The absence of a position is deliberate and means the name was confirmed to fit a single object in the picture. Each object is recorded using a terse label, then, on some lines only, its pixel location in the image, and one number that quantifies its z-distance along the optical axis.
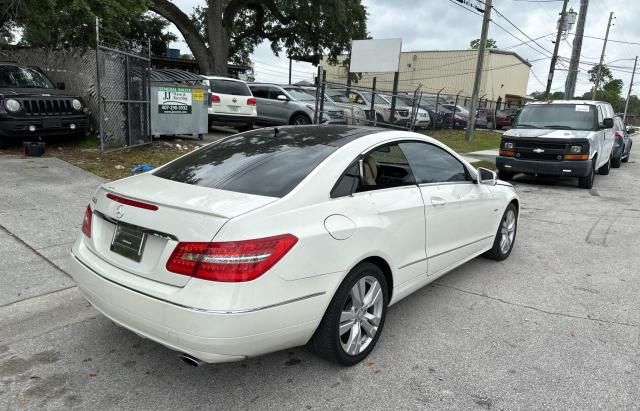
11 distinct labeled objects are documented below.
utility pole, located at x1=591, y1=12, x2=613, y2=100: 44.28
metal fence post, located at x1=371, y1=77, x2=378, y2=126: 16.73
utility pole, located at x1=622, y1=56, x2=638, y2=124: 58.30
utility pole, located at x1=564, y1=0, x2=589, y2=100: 23.27
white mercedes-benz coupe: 2.48
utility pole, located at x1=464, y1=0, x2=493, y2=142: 18.70
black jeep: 9.02
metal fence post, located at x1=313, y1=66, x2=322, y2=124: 11.48
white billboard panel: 19.55
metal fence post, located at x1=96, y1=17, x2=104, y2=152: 8.28
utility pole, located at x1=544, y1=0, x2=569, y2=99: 27.73
